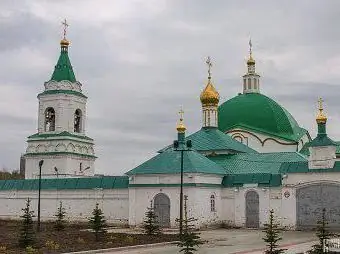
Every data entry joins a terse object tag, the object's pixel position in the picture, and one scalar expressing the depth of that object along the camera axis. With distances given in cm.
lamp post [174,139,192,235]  3366
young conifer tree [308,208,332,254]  1645
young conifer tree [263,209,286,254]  1723
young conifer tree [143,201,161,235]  2678
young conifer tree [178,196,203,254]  1731
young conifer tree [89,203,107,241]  2425
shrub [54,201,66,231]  3017
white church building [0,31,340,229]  3231
